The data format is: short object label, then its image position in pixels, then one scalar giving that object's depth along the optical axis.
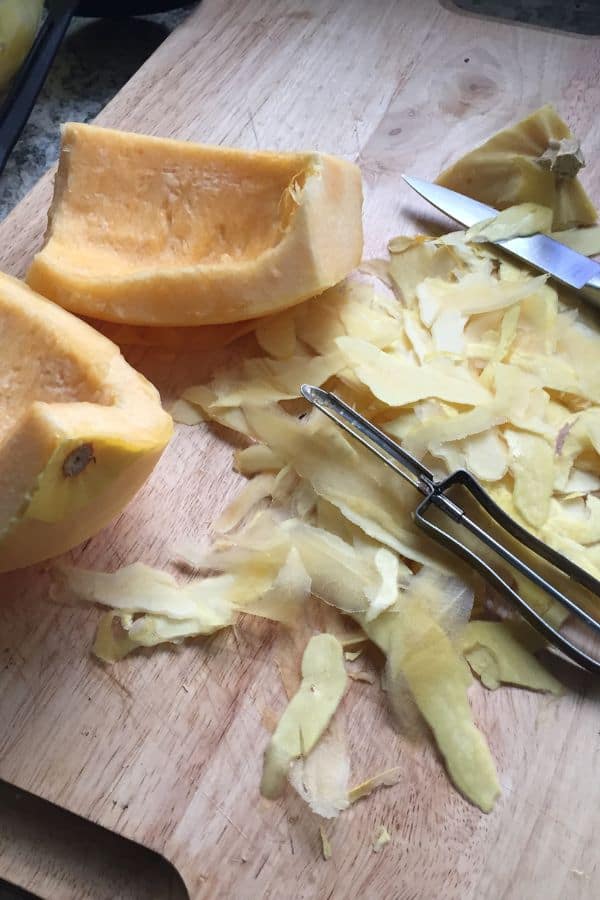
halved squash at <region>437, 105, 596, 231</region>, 0.66
